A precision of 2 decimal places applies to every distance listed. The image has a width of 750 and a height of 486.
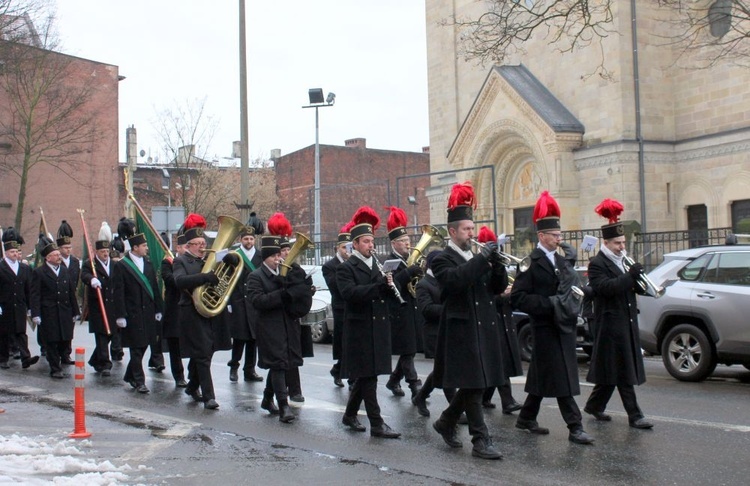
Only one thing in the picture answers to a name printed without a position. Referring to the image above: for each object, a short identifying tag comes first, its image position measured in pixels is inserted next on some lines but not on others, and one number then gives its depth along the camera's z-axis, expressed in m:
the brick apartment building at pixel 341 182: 58.97
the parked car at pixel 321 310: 18.08
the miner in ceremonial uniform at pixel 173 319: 11.84
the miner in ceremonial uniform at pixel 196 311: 10.57
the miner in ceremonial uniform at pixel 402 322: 10.36
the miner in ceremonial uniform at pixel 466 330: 7.85
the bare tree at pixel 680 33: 24.41
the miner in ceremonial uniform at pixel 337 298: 11.95
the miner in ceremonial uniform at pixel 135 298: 12.69
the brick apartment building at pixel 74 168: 42.56
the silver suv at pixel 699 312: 11.75
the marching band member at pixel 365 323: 8.83
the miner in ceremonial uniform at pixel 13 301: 15.52
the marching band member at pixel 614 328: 8.88
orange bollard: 8.97
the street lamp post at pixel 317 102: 28.97
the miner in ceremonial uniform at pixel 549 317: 8.36
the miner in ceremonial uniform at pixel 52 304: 14.28
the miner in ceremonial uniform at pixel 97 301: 13.98
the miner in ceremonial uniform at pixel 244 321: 12.80
